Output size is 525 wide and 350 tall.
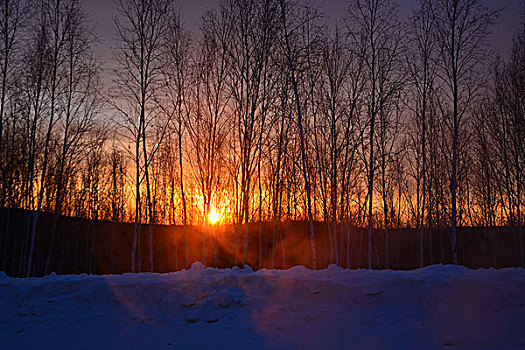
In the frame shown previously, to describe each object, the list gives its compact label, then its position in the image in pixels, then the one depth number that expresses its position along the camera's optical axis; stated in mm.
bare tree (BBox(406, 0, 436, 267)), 14690
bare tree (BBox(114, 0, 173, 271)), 14688
